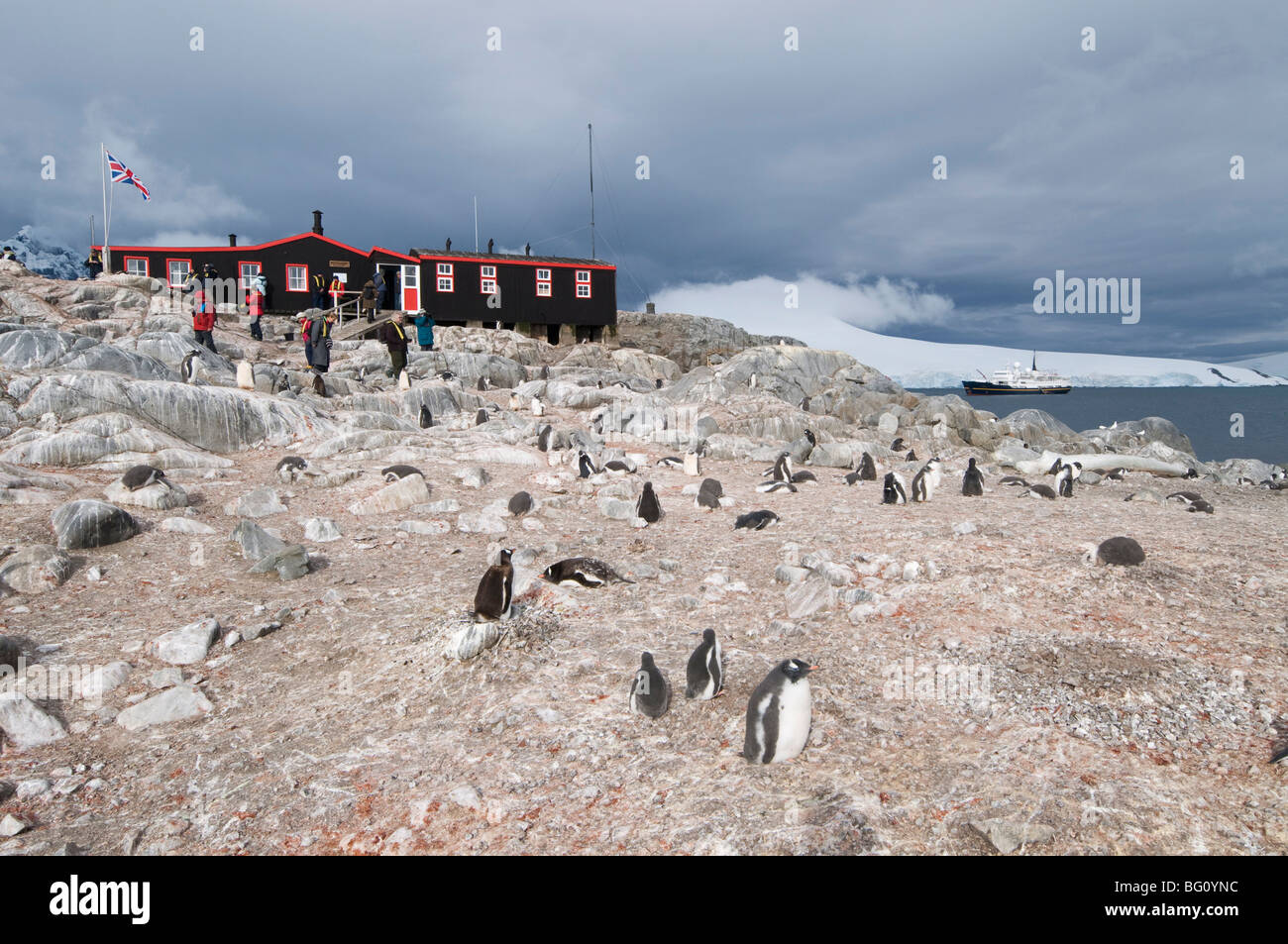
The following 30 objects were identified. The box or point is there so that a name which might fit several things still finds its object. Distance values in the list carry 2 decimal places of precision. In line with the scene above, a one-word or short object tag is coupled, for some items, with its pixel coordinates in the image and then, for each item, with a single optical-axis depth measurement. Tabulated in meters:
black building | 36.06
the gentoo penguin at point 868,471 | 13.02
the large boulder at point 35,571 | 6.32
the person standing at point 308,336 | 20.02
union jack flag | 29.34
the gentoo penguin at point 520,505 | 9.52
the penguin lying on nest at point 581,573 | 6.50
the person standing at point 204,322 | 18.81
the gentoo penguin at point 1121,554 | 6.53
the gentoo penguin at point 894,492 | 10.48
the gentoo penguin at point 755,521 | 8.90
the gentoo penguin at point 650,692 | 4.36
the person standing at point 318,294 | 33.90
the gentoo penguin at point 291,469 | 10.82
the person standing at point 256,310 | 25.88
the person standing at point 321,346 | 19.44
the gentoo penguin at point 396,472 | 10.41
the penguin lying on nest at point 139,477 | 8.85
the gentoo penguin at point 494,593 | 5.42
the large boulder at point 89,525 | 7.25
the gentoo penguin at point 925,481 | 10.62
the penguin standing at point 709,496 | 10.22
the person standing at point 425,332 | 24.41
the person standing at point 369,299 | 30.89
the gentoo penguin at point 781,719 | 3.80
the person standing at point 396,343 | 20.31
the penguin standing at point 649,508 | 9.35
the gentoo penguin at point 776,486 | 11.66
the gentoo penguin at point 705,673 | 4.46
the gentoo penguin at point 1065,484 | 11.74
